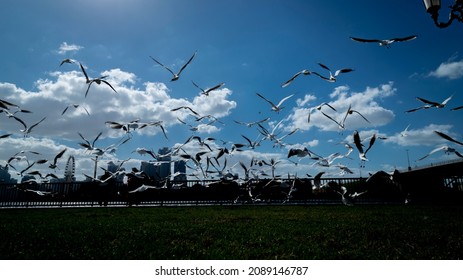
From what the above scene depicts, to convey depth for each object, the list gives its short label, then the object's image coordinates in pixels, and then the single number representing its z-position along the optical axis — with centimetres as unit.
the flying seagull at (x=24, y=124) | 504
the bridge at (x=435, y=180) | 2244
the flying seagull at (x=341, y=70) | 410
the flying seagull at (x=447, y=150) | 361
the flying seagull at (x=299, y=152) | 443
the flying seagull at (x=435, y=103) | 386
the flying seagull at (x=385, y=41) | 333
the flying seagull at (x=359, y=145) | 369
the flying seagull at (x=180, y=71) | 440
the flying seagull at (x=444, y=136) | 307
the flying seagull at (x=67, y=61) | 445
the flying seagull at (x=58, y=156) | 507
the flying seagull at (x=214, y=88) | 503
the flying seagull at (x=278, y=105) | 516
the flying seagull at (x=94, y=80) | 419
